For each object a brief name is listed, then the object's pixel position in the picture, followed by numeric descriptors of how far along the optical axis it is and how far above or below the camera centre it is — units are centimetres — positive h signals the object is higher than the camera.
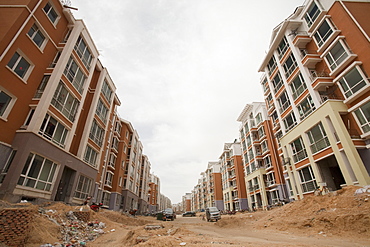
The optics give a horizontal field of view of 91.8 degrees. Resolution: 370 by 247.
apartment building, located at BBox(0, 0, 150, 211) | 1190 +844
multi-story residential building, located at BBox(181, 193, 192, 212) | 13862 +684
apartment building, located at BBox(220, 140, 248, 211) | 4422 +827
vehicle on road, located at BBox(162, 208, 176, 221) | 2923 -38
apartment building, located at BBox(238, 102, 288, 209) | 3060 +933
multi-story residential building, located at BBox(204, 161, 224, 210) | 6247 +840
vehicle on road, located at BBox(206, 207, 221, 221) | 2464 -27
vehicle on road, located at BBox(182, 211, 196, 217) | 5091 -54
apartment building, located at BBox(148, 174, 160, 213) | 7696 +797
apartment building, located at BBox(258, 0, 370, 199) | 1415 +1051
